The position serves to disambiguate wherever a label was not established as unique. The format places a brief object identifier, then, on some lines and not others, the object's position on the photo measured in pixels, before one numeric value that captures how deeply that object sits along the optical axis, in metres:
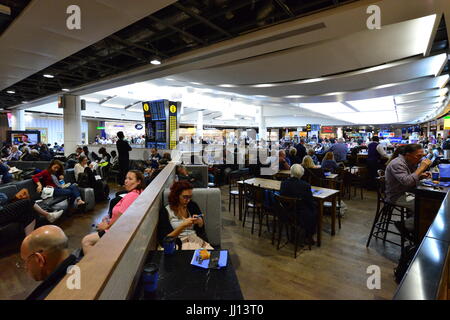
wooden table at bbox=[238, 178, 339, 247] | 3.48
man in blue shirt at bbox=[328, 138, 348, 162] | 7.58
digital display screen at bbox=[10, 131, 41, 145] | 11.88
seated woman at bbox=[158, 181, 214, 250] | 2.30
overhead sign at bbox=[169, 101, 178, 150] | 9.12
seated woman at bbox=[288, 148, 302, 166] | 7.17
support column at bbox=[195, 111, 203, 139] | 17.73
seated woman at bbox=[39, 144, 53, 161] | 8.42
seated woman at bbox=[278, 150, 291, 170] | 6.30
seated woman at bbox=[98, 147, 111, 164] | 8.20
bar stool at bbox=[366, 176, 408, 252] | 3.34
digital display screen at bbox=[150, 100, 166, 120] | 9.15
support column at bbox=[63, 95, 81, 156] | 9.04
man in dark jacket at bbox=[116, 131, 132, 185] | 7.00
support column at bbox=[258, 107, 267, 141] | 18.83
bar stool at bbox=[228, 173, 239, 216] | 5.07
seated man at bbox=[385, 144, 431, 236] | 2.98
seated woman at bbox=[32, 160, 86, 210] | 4.51
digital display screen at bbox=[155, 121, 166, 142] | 9.19
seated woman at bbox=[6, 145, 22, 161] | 8.29
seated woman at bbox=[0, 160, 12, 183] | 4.83
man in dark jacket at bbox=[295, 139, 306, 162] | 8.26
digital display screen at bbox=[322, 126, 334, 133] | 23.66
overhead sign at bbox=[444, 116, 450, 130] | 9.47
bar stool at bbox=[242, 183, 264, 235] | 3.89
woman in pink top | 2.05
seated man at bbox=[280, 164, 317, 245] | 3.30
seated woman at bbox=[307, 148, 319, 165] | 7.16
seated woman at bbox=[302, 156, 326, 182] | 5.19
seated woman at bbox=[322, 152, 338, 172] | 5.72
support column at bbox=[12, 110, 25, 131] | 13.76
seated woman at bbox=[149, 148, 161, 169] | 6.69
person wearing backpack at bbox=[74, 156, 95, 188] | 5.38
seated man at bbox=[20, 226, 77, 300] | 1.35
